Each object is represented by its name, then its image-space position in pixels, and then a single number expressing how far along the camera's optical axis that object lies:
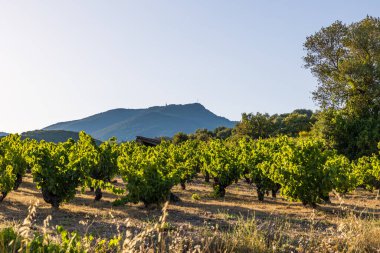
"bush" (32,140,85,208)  16.55
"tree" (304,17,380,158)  39.06
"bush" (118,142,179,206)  16.47
